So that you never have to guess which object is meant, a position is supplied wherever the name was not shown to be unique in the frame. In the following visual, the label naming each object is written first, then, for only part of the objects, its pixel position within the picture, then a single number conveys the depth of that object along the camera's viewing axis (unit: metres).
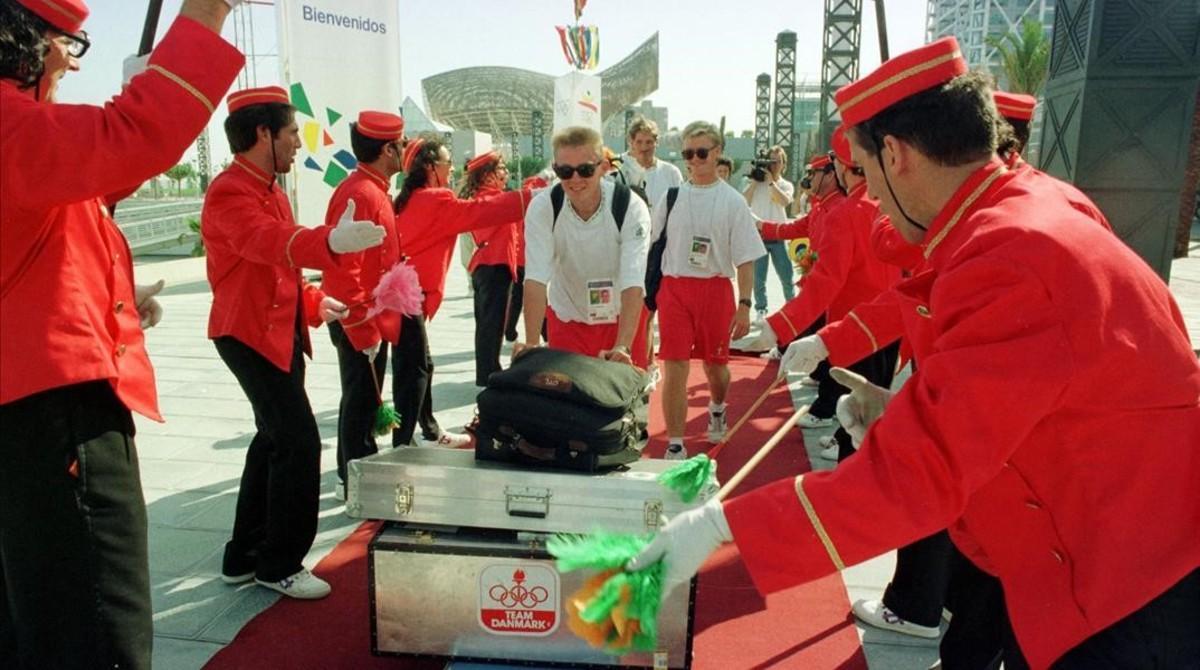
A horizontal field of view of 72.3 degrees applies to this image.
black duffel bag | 2.53
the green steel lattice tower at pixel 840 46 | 20.42
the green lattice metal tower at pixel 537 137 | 44.62
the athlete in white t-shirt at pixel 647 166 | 7.42
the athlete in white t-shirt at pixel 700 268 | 4.98
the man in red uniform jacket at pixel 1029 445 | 1.25
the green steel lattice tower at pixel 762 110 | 42.12
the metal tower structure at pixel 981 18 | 79.66
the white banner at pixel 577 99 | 10.60
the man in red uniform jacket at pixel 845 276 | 3.91
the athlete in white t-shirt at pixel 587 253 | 3.86
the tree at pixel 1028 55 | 29.89
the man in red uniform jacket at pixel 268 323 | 3.05
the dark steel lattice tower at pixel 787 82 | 37.00
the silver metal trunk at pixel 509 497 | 2.47
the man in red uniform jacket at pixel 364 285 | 4.12
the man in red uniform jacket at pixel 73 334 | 1.56
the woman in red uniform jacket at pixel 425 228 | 4.79
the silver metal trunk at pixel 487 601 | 2.51
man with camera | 9.38
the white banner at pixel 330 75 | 7.82
